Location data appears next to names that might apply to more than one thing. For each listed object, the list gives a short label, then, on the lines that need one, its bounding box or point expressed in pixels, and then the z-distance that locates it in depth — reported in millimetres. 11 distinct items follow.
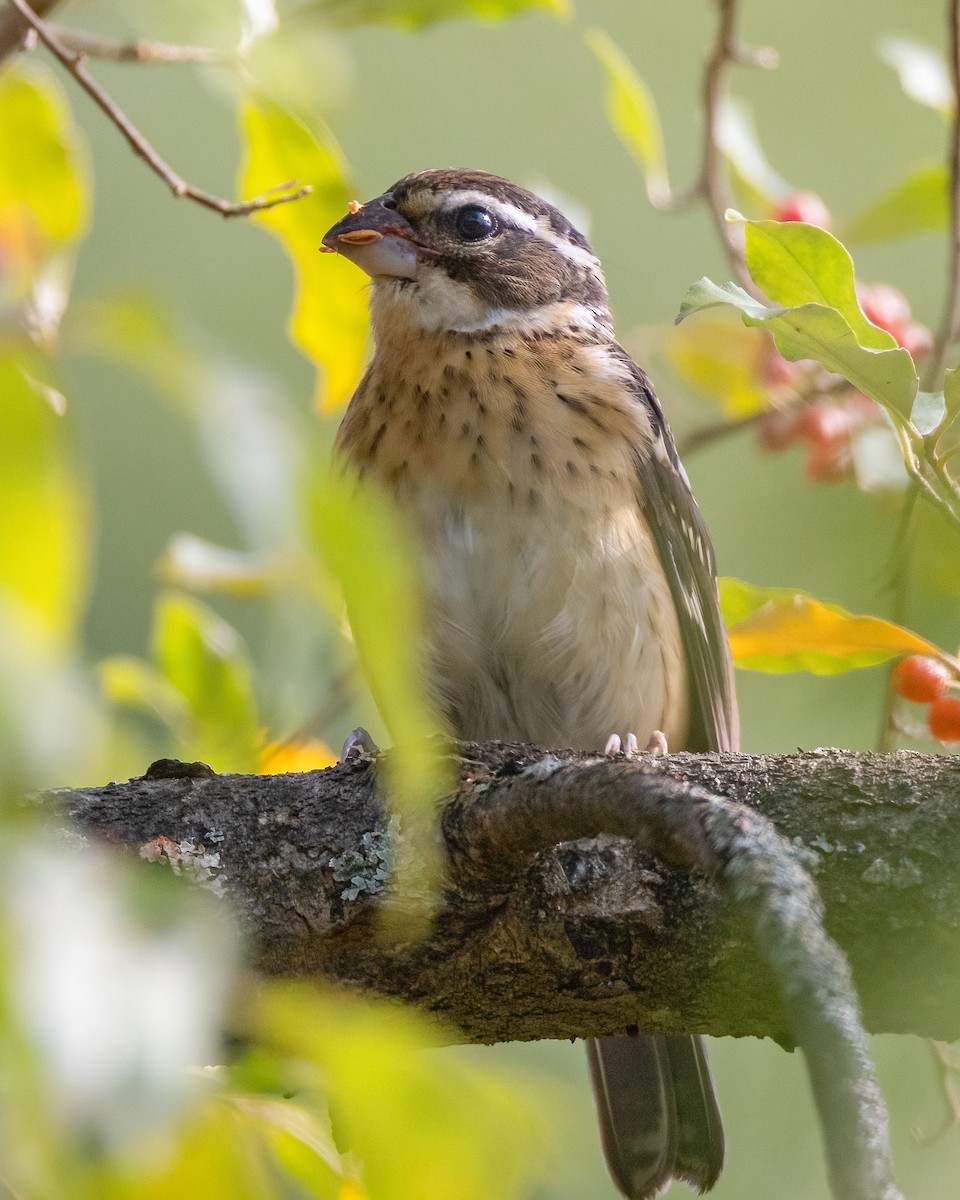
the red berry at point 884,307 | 6570
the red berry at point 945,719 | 4812
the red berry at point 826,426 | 6445
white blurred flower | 1476
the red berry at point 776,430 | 6695
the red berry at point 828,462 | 6477
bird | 6070
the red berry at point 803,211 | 6816
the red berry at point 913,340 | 6734
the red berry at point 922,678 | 4508
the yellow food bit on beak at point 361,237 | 6262
